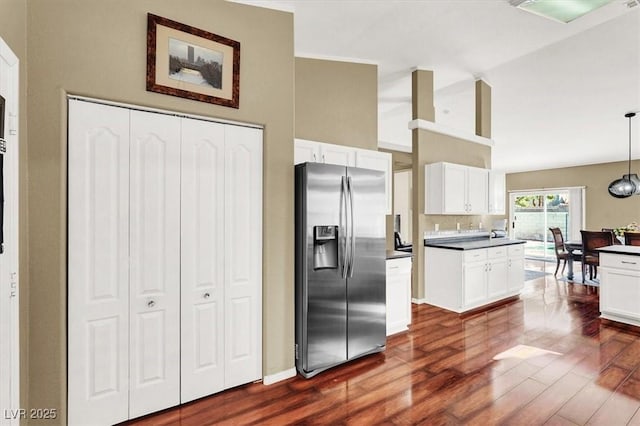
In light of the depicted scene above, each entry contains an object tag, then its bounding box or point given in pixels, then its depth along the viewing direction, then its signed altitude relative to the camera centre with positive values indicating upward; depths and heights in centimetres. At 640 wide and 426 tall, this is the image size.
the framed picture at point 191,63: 202 +107
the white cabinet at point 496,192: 520 +39
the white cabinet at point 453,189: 450 +39
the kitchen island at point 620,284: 363 -87
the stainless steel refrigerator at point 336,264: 253 -44
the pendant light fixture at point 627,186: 534 +50
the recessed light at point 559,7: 286 +200
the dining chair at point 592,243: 522 -51
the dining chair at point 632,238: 492 -40
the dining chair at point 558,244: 634 -63
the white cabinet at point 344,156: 316 +66
